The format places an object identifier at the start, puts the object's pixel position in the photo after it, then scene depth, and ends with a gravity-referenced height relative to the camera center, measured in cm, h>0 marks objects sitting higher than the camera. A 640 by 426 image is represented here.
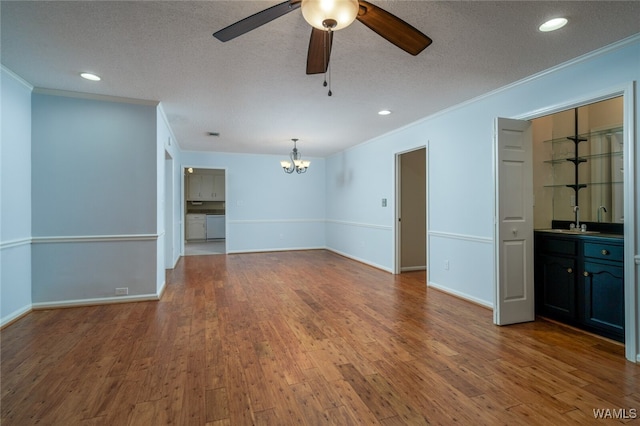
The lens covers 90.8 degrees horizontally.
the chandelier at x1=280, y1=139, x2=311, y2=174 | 640 +106
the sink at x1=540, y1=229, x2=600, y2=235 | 317 -20
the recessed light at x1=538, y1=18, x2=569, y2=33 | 217 +133
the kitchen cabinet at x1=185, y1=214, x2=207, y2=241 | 1040 -43
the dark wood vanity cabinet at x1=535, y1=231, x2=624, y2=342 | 272 -65
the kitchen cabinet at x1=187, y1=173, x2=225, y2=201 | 1057 +91
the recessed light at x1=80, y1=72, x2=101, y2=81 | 306 +136
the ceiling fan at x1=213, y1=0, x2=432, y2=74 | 154 +104
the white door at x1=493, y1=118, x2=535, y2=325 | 316 -11
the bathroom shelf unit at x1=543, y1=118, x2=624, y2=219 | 334 +49
